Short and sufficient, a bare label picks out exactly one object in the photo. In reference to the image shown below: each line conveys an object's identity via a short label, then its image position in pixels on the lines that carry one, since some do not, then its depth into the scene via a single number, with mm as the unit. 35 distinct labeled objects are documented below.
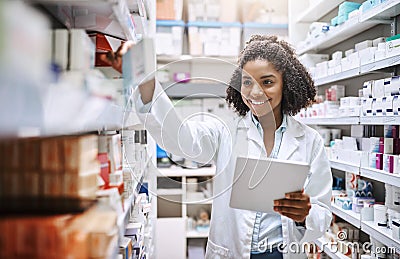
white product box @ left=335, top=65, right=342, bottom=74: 2582
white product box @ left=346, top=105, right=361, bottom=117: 2328
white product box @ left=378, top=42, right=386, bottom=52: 2084
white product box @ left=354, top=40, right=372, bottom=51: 2367
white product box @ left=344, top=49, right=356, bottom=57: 2561
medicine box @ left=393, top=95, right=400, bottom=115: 1921
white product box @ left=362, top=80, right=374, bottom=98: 2260
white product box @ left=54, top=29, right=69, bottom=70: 757
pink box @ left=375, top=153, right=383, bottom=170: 2137
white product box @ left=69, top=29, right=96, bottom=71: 795
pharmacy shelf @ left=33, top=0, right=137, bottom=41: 870
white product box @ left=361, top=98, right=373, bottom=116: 2197
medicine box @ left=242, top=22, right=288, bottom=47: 3910
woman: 1737
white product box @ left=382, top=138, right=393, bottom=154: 2123
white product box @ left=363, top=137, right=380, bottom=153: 2232
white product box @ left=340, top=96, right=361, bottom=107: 2390
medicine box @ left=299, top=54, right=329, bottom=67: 3184
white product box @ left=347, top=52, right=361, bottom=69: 2344
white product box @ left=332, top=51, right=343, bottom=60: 2689
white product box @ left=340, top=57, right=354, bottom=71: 2465
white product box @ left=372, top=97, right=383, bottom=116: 2086
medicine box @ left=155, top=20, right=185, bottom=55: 3791
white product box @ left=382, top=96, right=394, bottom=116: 1985
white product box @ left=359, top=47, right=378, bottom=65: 2178
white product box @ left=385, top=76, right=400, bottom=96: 2002
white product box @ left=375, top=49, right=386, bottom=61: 2066
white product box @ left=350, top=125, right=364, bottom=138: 2543
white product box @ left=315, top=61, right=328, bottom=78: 2842
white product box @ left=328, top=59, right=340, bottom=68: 2682
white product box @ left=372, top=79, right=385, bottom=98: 2132
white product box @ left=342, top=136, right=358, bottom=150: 2494
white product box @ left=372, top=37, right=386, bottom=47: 2271
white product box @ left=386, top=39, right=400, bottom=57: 1936
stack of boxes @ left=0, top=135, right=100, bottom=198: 652
